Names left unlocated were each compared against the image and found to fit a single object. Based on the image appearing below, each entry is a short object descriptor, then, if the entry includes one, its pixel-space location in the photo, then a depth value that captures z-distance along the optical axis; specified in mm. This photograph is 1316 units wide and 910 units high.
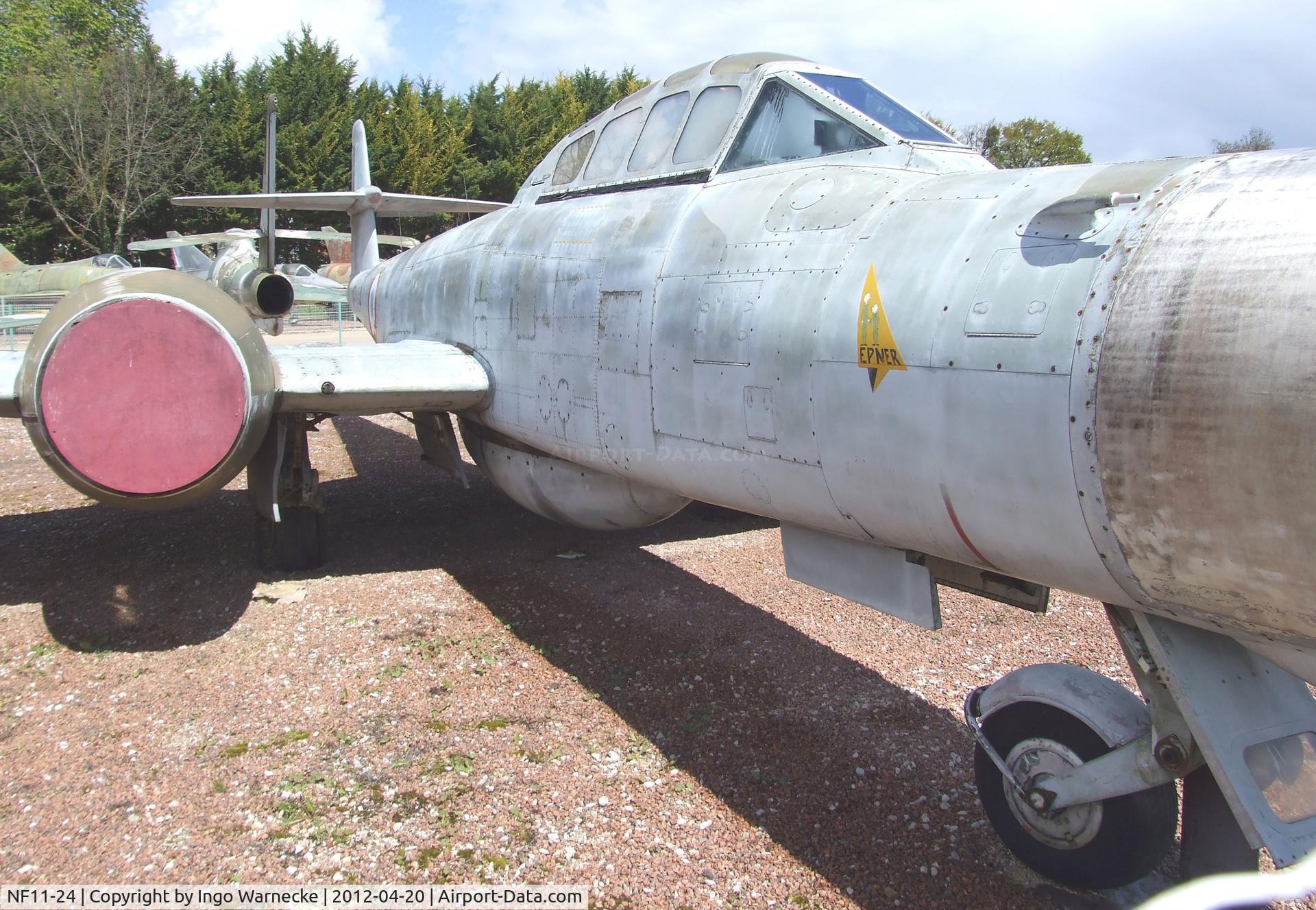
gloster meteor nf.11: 1896
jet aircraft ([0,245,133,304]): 26438
